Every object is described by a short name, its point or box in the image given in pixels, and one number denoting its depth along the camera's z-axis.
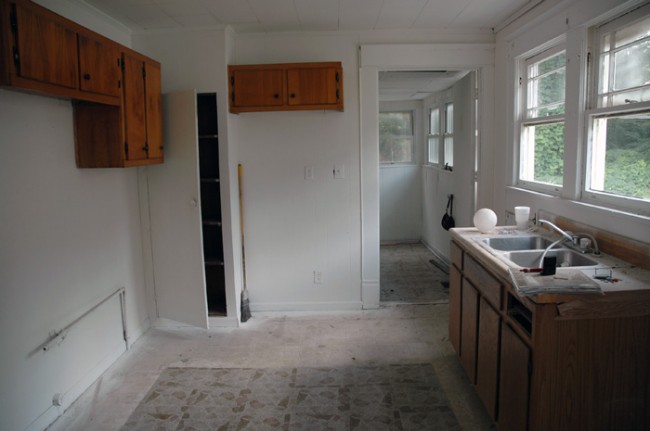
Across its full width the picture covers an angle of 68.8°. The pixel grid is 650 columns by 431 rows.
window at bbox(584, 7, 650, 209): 2.26
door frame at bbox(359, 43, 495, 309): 3.98
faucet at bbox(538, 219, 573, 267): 2.46
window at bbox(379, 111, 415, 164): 7.19
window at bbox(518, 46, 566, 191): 3.03
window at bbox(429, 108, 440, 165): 6.33
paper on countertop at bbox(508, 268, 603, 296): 1.77
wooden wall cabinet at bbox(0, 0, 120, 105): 2.00
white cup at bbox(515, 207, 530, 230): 2.97
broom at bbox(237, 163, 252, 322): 4.06
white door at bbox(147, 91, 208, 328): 3.59
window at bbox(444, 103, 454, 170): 5.63
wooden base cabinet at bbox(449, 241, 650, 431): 1.80
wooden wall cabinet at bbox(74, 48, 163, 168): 2.90
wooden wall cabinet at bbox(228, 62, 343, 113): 3.77
